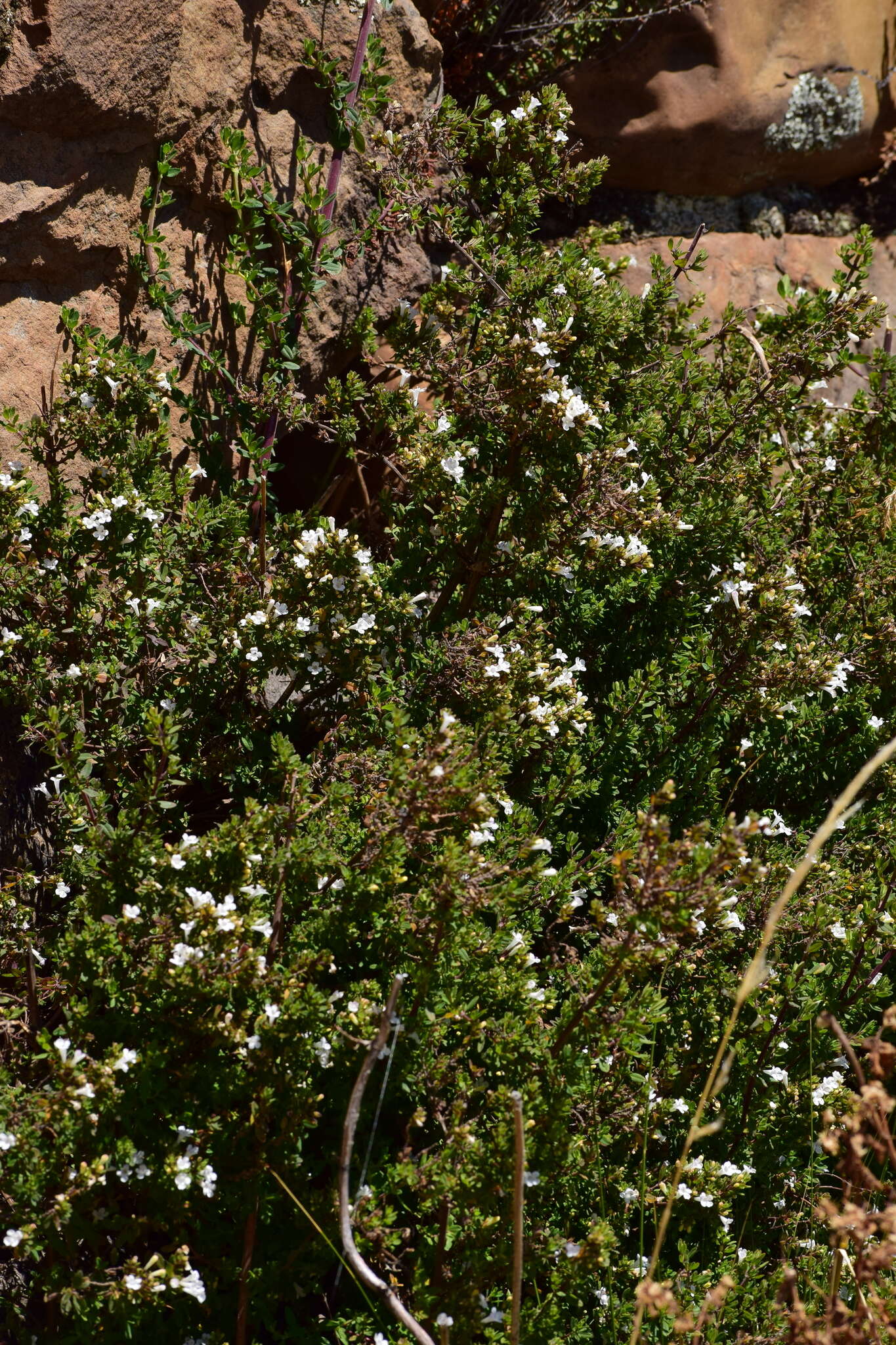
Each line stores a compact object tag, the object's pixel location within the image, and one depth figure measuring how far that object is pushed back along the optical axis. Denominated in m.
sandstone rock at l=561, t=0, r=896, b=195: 5.02
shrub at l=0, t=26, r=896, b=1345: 2.26
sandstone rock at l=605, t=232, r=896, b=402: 5.15
